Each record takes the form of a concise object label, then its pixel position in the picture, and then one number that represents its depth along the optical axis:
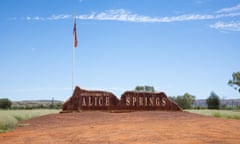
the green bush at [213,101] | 55.51
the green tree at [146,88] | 56.44
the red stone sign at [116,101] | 26.52
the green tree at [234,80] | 57.97
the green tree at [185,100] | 59.22
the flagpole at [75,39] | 29.54
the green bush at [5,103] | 60.82
